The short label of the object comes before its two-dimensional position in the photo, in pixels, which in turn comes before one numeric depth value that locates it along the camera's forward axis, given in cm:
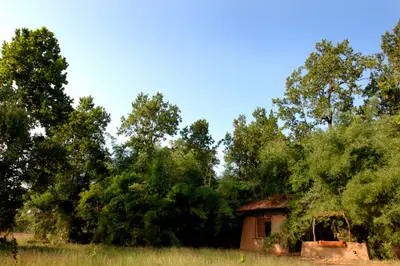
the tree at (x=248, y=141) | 2877
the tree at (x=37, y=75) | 1741
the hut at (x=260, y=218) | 1964
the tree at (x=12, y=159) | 1369
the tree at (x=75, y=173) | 2192
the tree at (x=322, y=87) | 2561
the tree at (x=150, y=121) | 3369
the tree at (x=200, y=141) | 3272
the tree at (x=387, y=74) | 2336
